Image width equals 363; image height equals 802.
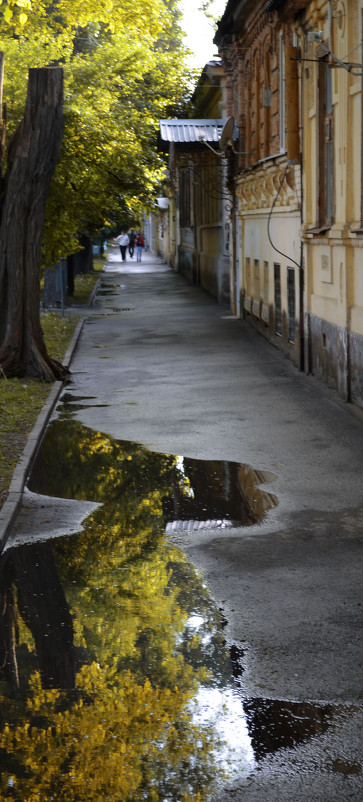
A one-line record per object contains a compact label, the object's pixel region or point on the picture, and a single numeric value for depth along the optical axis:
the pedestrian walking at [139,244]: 60.09
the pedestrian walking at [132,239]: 62.00
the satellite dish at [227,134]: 22.25
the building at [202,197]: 25.36
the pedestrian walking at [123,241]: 58.97
